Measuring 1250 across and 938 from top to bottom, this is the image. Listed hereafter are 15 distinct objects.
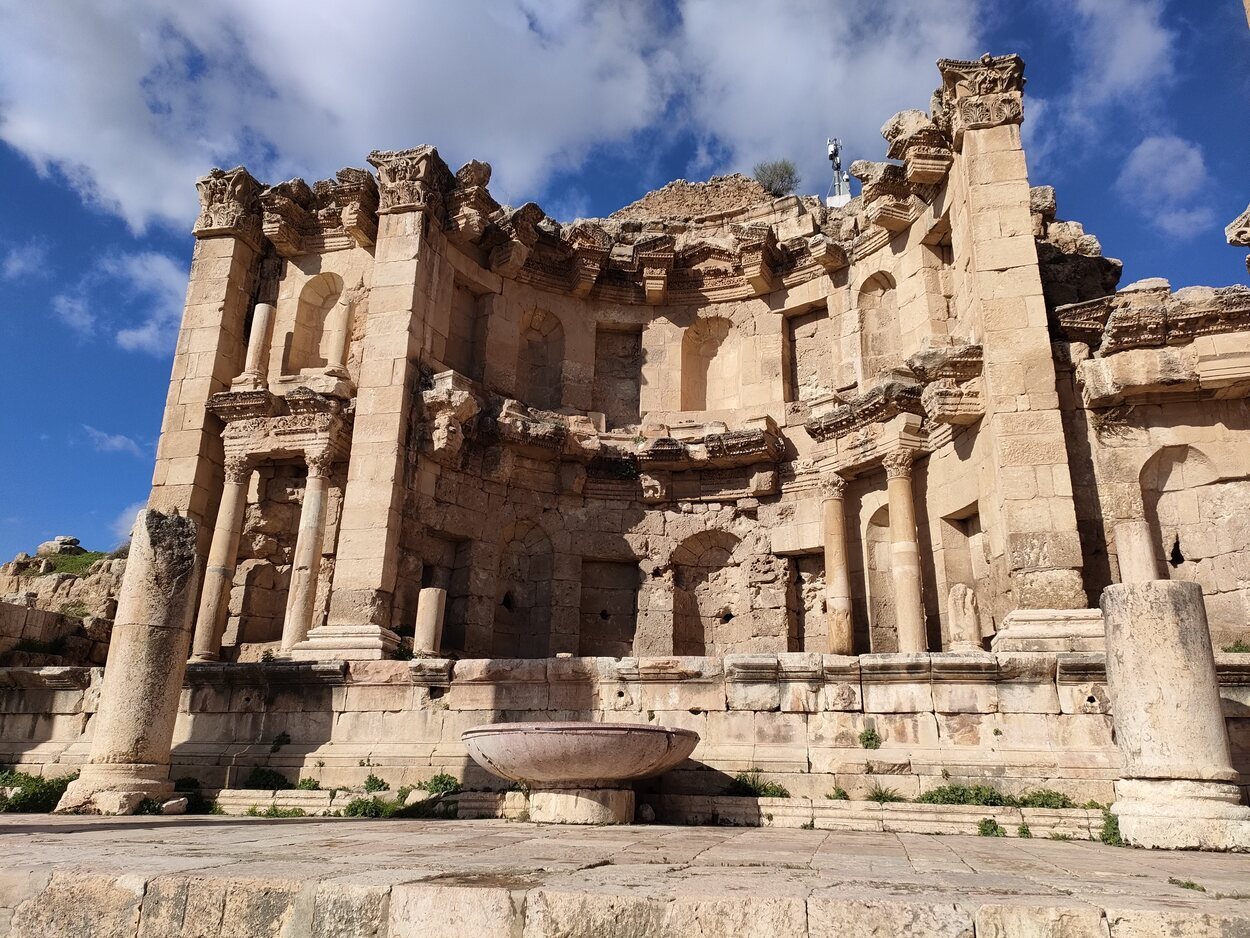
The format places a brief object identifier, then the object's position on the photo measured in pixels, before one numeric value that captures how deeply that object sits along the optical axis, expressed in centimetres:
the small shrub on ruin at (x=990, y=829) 804
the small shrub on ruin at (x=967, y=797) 868
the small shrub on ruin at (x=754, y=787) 923
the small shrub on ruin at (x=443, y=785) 980
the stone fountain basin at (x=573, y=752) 808
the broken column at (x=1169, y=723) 705
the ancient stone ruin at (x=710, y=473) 988
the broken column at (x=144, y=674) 953
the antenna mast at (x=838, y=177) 3957
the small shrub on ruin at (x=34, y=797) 998
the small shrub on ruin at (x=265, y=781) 1059
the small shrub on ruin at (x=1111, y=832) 743
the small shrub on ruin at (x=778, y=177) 2286
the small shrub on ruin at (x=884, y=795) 897
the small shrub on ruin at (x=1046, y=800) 853
